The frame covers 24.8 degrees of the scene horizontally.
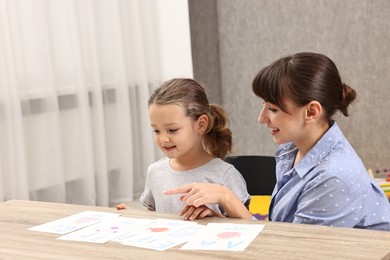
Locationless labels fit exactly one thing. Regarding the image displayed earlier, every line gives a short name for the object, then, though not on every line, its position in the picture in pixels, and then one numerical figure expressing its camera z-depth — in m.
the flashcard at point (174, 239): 1.98
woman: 2.14
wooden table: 1.84
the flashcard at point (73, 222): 2.20
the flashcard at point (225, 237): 1.95
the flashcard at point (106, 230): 2.09
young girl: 2.56
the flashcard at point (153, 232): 2.03
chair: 2.79
